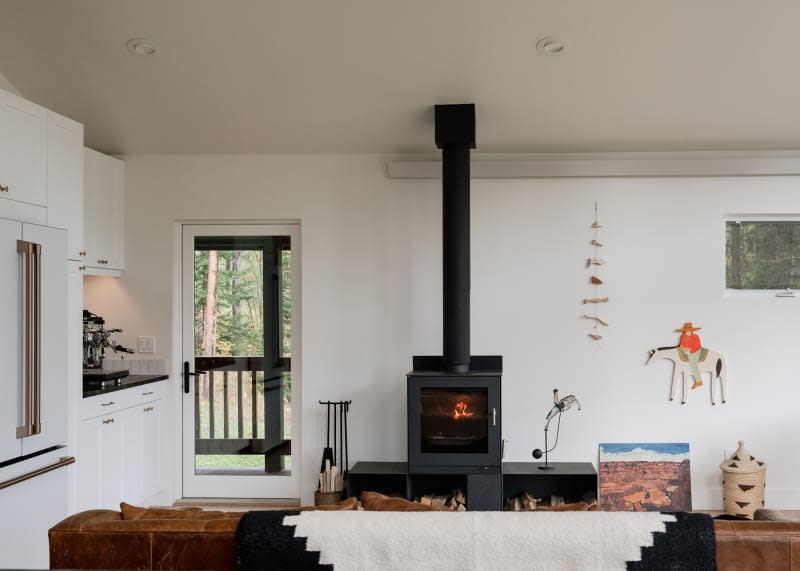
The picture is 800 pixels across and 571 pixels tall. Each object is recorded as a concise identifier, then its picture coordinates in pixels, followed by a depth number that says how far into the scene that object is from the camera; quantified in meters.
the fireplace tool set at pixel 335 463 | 5.07
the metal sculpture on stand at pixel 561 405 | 4.98
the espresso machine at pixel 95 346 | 4.88
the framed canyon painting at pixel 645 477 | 5.17
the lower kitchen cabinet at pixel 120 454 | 4.31
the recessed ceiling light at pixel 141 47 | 4.11
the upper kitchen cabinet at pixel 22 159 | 3.48
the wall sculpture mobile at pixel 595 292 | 5.27
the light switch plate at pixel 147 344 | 5.39
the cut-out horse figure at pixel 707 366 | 5.21
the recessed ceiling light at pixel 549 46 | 4.03
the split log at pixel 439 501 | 4.78
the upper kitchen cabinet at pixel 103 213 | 4.98
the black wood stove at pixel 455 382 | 4.63
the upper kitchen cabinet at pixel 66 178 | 3.84
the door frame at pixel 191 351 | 5.40
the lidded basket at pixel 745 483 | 4.89
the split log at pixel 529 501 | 4.68
